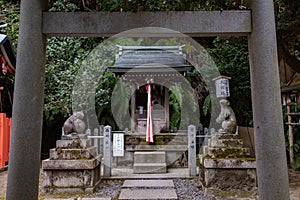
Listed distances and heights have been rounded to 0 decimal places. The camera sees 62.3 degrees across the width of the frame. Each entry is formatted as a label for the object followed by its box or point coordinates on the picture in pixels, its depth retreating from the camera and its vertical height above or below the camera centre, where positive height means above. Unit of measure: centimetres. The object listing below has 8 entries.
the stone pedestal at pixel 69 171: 470 -82
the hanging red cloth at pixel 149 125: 777 +5
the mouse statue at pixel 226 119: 503 +14
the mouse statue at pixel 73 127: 505 +2
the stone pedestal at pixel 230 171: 460 -84
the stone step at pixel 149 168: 677 -114
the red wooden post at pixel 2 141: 716 -35
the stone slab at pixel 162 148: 786 -67
